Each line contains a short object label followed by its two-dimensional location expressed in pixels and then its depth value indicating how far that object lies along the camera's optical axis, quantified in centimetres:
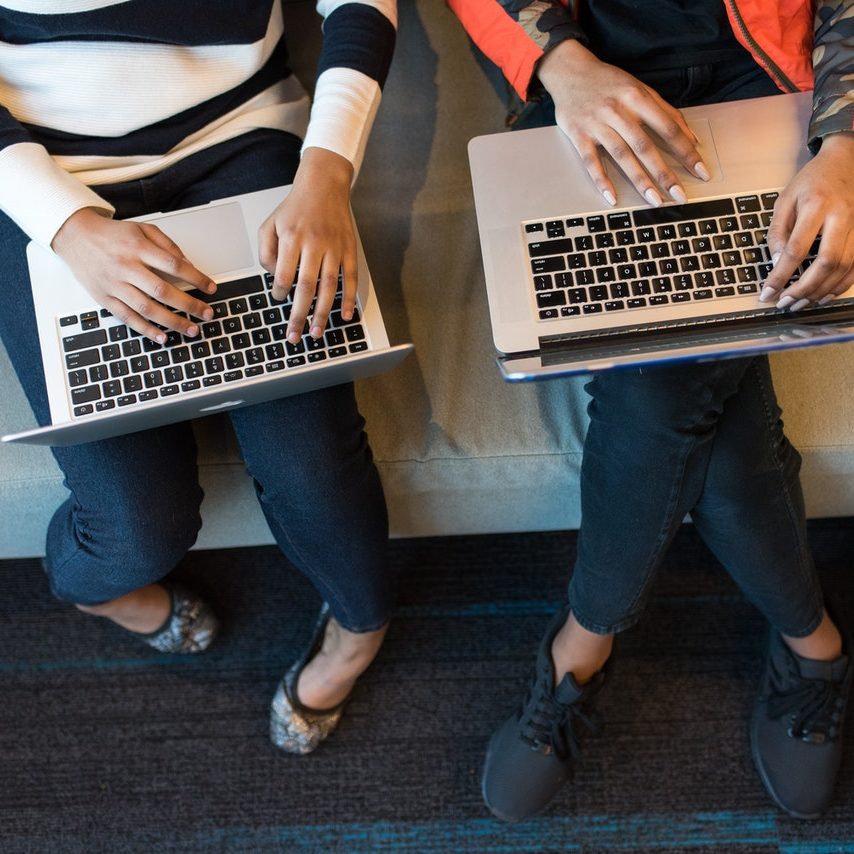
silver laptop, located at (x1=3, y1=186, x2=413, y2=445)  87
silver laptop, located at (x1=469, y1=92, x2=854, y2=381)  86
